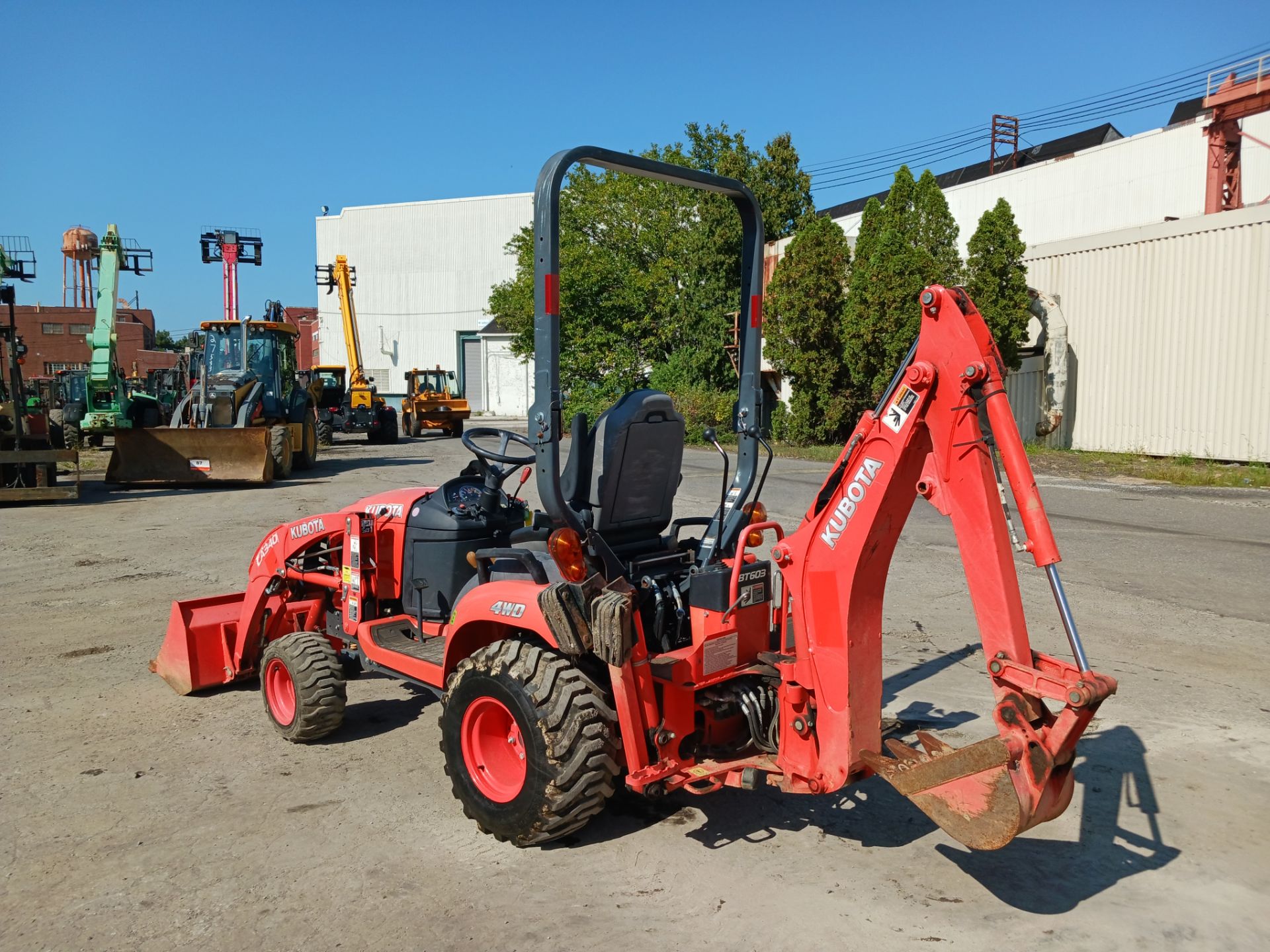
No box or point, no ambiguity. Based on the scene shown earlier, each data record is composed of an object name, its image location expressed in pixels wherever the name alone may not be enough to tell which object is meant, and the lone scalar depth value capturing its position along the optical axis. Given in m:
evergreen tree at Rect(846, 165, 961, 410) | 22.77
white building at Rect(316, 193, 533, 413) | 54.62
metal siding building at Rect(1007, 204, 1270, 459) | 18.34
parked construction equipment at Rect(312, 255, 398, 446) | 29.14
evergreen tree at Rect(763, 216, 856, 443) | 25.62
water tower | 54.53
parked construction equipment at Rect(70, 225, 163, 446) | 21.42
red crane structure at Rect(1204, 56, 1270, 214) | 19.95
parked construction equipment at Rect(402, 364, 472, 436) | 35.06
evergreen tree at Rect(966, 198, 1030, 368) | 21.17
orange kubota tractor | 3.12
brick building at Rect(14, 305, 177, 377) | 58.94
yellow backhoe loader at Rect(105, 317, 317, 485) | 16.77
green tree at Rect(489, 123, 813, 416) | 30.50
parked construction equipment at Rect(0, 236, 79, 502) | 14.62
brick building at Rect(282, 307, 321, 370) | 67.71
